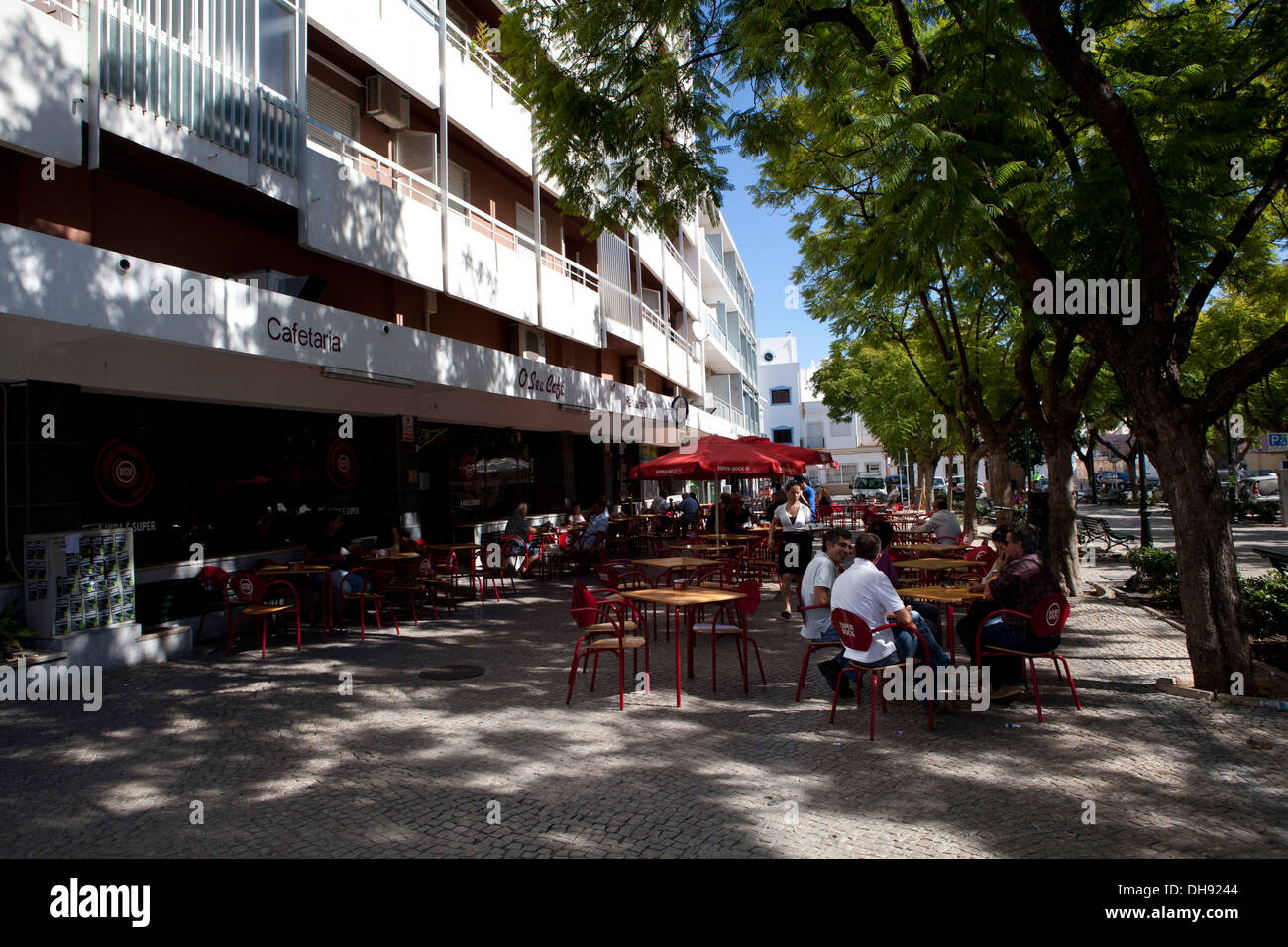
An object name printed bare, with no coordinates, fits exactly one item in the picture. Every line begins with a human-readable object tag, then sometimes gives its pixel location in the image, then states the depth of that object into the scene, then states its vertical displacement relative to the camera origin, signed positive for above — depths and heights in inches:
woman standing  429.4 -30.9
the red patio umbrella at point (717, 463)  477.1 +16.7
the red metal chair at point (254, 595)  342.3 -42.9
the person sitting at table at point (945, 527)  505.0 -27.0
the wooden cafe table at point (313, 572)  378.9 -36.4
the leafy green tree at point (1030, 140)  259.9 +140.4
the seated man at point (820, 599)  265.4 -37.7
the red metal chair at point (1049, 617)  238.4 -40.1
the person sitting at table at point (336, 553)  418.0 -32.6
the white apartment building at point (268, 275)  301.0 +125.9
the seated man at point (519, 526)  597.3 -25.3
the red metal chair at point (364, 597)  384.5 -50.4
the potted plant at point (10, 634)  290.0 -49.5
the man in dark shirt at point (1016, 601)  245.9 -36.5
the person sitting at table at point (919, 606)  296.5 -45.9
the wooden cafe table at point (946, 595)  279.0 -39.1
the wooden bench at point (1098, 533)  727.1 -46.9
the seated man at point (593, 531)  609.9 -30.8
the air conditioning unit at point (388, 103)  516.1 +259.4
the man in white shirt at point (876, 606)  236.1 -35.9
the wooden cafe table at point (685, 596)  280.7 -39.4
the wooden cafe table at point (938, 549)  458.0 -37.1
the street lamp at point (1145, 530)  557.8 -34.2
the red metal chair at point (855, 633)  228.5 -42.7
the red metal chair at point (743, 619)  290.0 -48.4
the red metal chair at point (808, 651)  264.7 -54.9
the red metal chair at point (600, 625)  276.1 -49.0
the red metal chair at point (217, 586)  357.1 -40.3
